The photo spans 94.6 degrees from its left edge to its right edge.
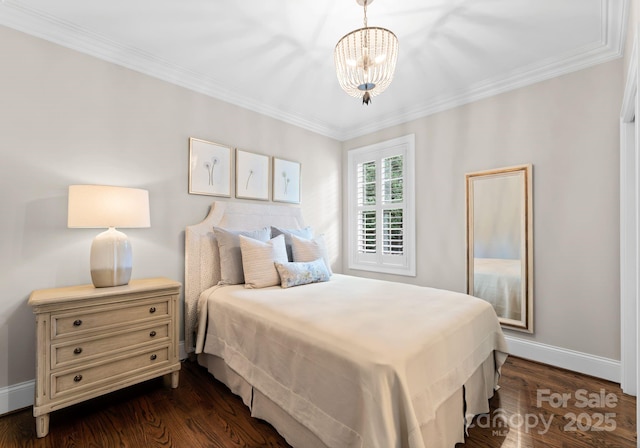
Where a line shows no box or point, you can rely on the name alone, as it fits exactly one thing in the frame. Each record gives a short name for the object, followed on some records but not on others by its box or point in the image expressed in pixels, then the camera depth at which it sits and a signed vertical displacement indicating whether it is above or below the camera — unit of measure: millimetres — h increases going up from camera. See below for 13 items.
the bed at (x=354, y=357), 1188 -670
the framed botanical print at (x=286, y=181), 3471 +556
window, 3584 +260
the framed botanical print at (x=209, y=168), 2780 +571
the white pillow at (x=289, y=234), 2975 -77
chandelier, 1775 +1047
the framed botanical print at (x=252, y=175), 3129 +559
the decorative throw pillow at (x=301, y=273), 2514 -409
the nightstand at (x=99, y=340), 1678 -727
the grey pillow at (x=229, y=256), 2609 -266
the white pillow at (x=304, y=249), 2840 -220
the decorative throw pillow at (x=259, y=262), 2479 -305
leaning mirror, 2674 -143
